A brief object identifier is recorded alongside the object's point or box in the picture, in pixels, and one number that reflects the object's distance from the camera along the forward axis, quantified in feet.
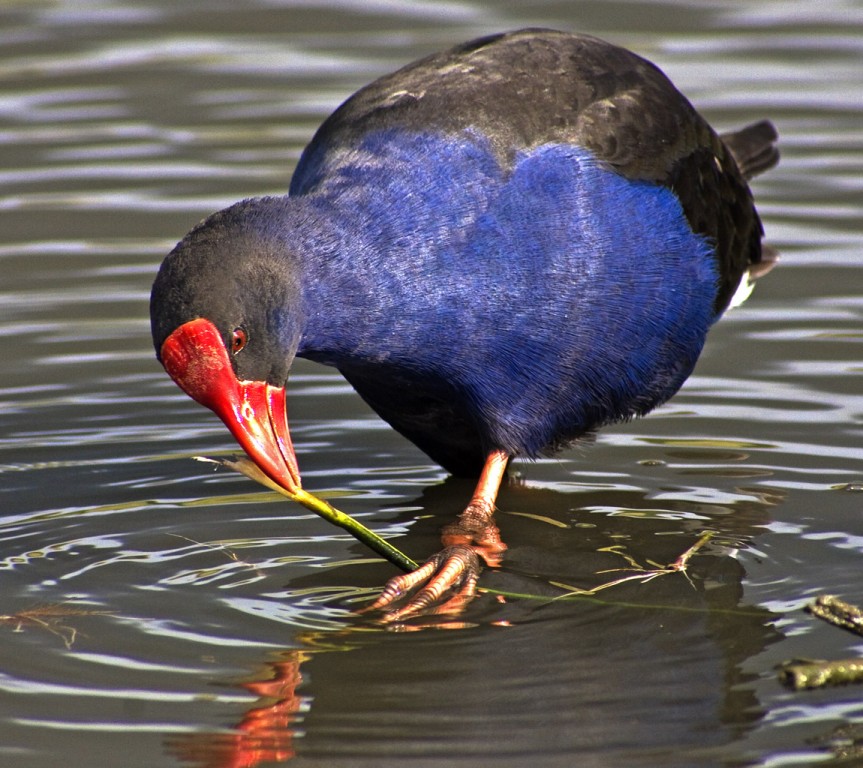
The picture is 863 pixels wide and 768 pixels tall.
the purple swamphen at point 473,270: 25.89
